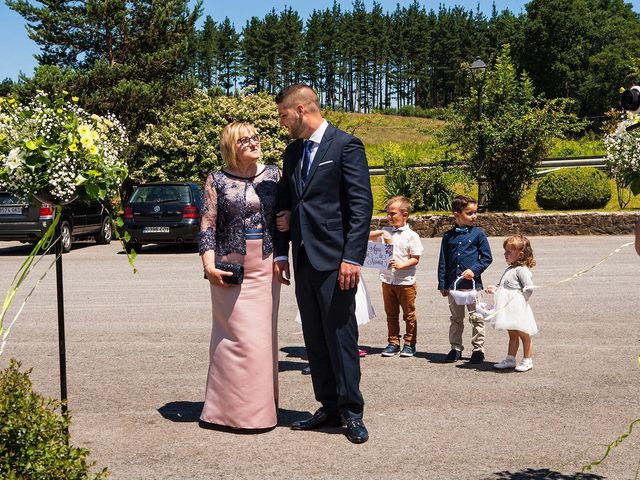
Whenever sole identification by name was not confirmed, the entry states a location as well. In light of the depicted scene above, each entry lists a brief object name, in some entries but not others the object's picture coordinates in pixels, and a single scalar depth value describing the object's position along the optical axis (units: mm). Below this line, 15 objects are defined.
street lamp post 22859
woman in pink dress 5695
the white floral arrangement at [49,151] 4891
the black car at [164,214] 18938
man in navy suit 5500
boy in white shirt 7879
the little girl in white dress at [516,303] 7266
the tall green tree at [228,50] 113938
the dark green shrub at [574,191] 23156
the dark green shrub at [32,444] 3412
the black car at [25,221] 18891
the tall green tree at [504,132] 22688
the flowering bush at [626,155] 3994
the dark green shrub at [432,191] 24109
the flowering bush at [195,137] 26062
